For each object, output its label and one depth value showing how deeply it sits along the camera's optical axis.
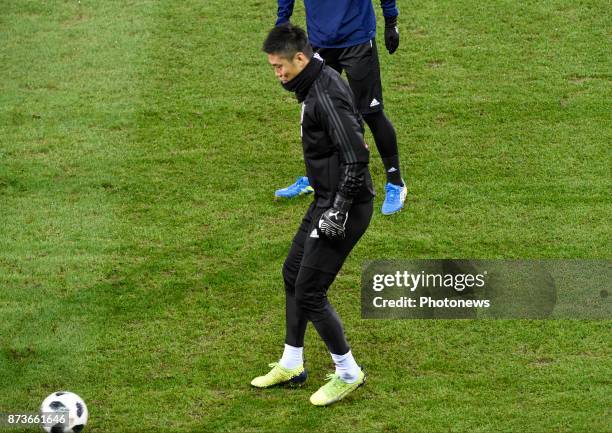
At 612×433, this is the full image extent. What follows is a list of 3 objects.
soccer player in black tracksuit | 15.69
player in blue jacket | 21.17
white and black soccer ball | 15.77
